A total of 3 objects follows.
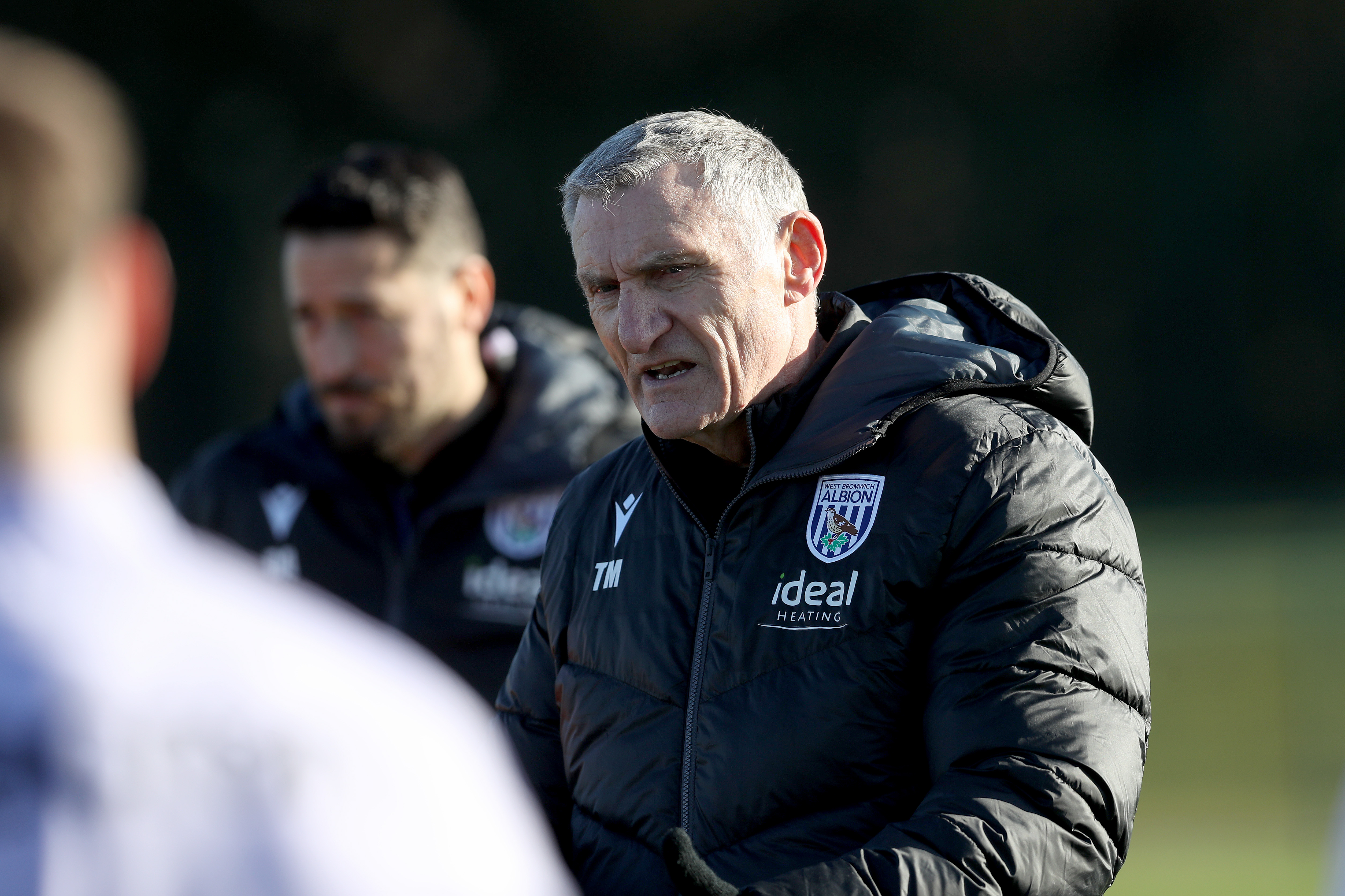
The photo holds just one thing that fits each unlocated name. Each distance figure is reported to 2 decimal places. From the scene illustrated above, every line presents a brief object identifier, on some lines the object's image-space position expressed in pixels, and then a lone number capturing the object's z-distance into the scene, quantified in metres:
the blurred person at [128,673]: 8.91
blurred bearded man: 11.92
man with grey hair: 11.08
